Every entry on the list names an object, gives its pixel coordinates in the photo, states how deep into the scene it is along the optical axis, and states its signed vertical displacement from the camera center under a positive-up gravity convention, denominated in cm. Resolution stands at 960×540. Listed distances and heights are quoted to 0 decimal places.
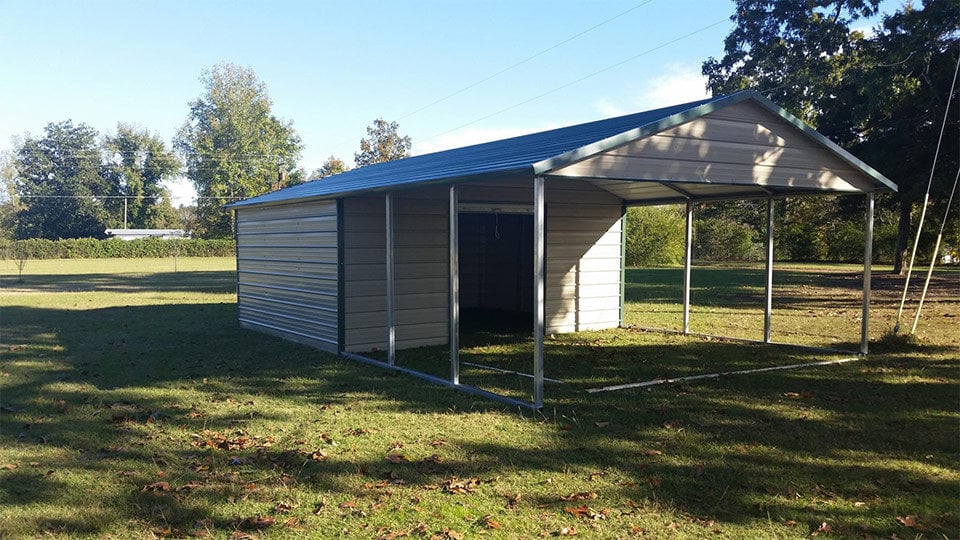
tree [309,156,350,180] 5406 +604
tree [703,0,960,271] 1808 +495
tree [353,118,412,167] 4878 +695
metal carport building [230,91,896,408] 695 +47
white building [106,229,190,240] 5956 +83
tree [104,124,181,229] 6397 +669
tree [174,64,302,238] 5631 +819
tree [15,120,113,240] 6028 +509
